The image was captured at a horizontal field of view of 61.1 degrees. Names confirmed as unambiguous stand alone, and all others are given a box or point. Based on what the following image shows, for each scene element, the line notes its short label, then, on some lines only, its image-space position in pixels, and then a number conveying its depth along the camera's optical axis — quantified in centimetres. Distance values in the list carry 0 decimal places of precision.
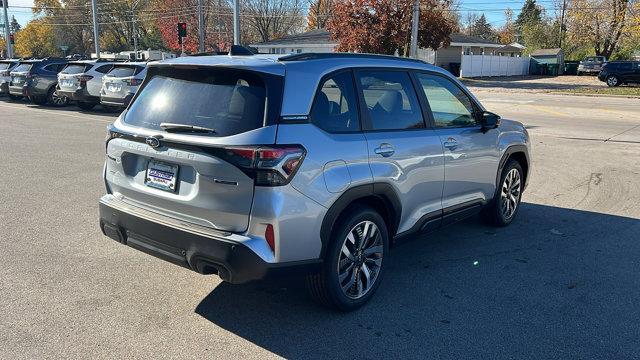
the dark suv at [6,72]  2220
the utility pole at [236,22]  2337
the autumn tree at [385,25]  3453
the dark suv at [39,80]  2000
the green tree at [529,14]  9069
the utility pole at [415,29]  2859
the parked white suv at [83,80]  1780
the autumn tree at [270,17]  7112
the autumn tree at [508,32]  10212
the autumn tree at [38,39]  8944
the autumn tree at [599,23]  4866
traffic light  2822
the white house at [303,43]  5238
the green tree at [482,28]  11325
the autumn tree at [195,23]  6569
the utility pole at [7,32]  4222
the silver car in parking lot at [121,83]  1606
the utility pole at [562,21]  6519
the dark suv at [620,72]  3444
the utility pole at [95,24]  3697
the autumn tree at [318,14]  7651
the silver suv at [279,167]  335
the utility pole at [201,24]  3664
